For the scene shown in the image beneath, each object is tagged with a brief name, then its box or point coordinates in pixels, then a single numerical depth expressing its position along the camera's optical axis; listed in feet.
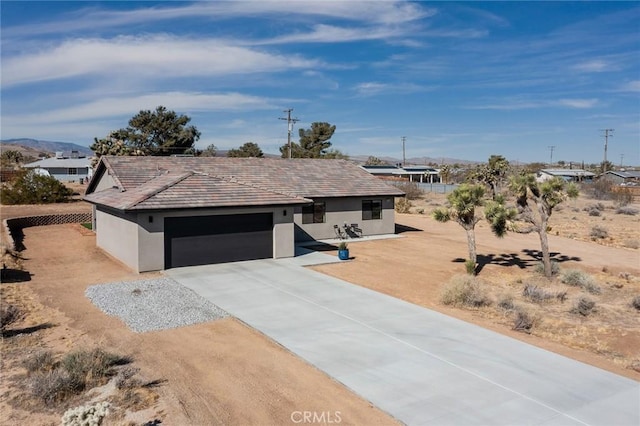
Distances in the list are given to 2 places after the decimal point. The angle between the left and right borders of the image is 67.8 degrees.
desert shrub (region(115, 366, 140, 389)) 30.60
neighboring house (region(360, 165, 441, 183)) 332.19
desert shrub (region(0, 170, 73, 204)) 153.38
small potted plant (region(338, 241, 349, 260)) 73.61
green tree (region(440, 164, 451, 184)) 315.60
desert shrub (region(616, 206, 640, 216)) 148.36
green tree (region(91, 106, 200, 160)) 248.32
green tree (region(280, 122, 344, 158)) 265.75
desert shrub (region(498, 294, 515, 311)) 49.19
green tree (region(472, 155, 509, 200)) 206.90
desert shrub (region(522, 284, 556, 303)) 53.01
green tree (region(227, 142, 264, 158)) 269.44
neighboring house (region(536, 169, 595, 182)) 308.19
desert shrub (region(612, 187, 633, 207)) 178.93
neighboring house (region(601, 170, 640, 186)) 290.25
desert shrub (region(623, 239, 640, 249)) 96.06
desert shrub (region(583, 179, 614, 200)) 204.33
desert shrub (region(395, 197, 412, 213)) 155.43
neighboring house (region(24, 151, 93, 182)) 262.47
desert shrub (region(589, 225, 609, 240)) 106.93
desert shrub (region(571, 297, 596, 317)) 48.06
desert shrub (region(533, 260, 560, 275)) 66.46
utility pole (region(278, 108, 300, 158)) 179.25
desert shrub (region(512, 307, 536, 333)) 42.81
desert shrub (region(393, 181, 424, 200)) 198.05
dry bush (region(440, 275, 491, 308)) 50.47
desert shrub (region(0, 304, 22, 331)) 42.75
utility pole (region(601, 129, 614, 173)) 337.09
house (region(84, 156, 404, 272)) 65.62
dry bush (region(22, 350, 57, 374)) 32.63
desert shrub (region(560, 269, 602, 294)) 58.13
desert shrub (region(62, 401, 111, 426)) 23.29
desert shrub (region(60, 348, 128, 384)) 31.07
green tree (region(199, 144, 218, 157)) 370.47
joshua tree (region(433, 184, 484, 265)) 65.21
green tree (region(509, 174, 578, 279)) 65.05
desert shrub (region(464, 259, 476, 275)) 64.44
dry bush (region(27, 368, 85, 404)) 28.81
